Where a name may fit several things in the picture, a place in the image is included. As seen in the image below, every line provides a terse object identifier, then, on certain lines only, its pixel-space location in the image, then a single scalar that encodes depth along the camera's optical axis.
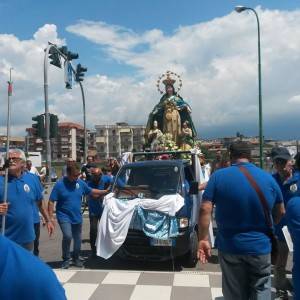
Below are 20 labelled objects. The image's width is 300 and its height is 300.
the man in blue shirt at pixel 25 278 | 1.37
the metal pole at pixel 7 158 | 5.06
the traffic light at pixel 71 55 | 18.29
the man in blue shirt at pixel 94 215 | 9.47
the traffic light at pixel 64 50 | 17.63
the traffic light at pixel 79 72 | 20.00
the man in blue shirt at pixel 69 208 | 8.21
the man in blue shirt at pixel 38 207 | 6.54
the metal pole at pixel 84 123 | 21.34
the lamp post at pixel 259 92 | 25.08
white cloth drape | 8.16
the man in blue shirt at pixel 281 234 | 6.10
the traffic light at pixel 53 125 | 15.96
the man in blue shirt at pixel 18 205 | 5.78
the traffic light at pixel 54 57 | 16.83
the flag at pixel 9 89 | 5.64
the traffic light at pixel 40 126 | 15.61
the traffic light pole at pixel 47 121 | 15.61
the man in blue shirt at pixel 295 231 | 3.25
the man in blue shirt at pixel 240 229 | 4.22
